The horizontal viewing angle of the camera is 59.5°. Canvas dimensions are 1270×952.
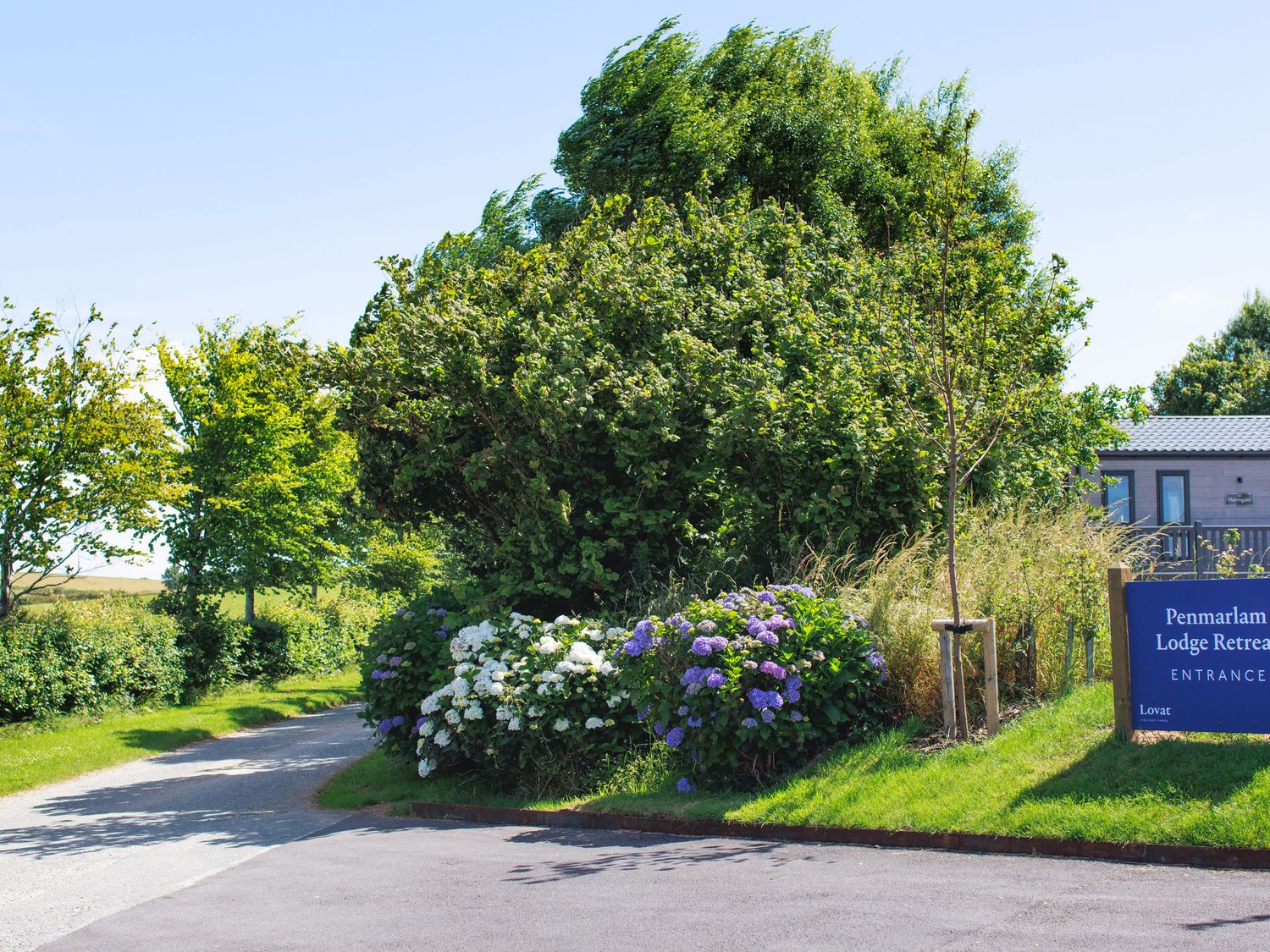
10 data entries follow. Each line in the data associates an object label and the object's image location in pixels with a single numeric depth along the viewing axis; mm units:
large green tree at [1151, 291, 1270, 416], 46594
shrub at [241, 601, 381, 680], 29969
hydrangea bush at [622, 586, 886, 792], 9578
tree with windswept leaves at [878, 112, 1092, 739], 10602
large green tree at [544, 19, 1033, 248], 21156
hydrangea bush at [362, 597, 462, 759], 11938
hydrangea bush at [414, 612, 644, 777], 10711
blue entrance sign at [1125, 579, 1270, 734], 8391
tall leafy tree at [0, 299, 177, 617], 19750
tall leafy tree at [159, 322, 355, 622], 28719
